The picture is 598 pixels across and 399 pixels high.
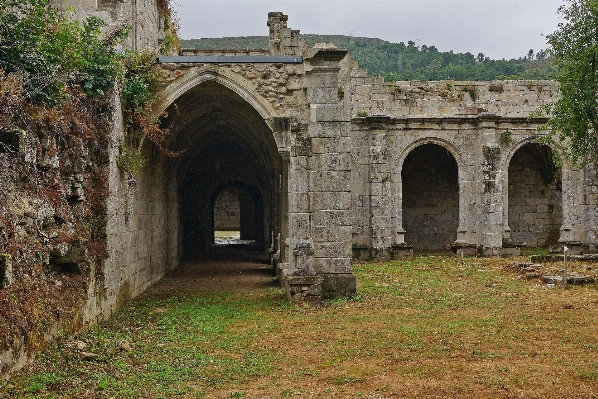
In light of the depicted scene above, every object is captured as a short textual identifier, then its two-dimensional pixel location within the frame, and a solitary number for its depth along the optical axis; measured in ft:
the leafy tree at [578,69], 45.80
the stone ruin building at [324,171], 36.76
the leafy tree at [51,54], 24.18
